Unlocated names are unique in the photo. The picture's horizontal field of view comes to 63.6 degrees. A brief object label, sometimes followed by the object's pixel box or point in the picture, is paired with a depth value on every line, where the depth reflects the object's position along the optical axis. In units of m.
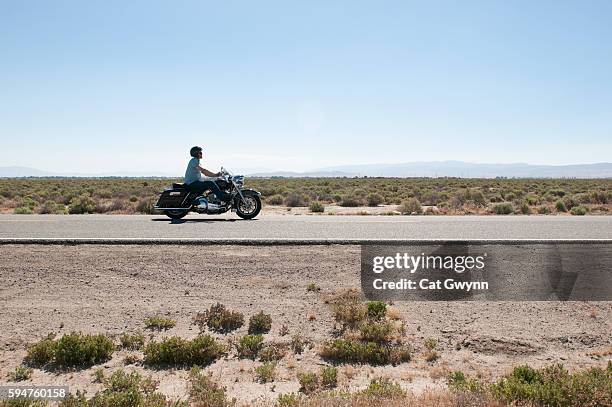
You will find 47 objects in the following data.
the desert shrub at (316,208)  22.30
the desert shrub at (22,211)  19.11
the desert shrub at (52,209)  19.92
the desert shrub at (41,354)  6.20
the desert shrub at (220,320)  7.19
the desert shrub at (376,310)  7.50
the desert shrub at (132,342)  6.64
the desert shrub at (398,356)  6.33
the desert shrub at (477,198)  25.71
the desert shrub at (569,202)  25.21
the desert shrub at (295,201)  26.93
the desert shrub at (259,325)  7.17
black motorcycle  14.33
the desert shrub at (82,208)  19.20
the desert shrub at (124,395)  4.93
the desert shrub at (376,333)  6.82
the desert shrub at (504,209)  20.45
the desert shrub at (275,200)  28.20
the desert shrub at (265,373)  5.77
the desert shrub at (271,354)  6.30
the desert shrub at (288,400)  4.85
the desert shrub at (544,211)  21.16
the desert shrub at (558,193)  37.06
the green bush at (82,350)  6.14
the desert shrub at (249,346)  6.42
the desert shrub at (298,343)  6.60
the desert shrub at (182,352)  6.19
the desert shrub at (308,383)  5.45
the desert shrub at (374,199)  28.76
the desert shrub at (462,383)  5.16
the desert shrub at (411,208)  21.30
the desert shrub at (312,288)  8.48
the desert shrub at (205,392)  5.00
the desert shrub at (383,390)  4.99
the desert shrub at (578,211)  19.60
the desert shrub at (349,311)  7.36
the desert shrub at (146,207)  19.08
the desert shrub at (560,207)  23.43
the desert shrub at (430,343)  6.62
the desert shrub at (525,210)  20.83
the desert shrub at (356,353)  6.33
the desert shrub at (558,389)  4.91
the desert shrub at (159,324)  7.22
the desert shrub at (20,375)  5.76
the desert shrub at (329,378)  5.60
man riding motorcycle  14.23
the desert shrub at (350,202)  28.30
